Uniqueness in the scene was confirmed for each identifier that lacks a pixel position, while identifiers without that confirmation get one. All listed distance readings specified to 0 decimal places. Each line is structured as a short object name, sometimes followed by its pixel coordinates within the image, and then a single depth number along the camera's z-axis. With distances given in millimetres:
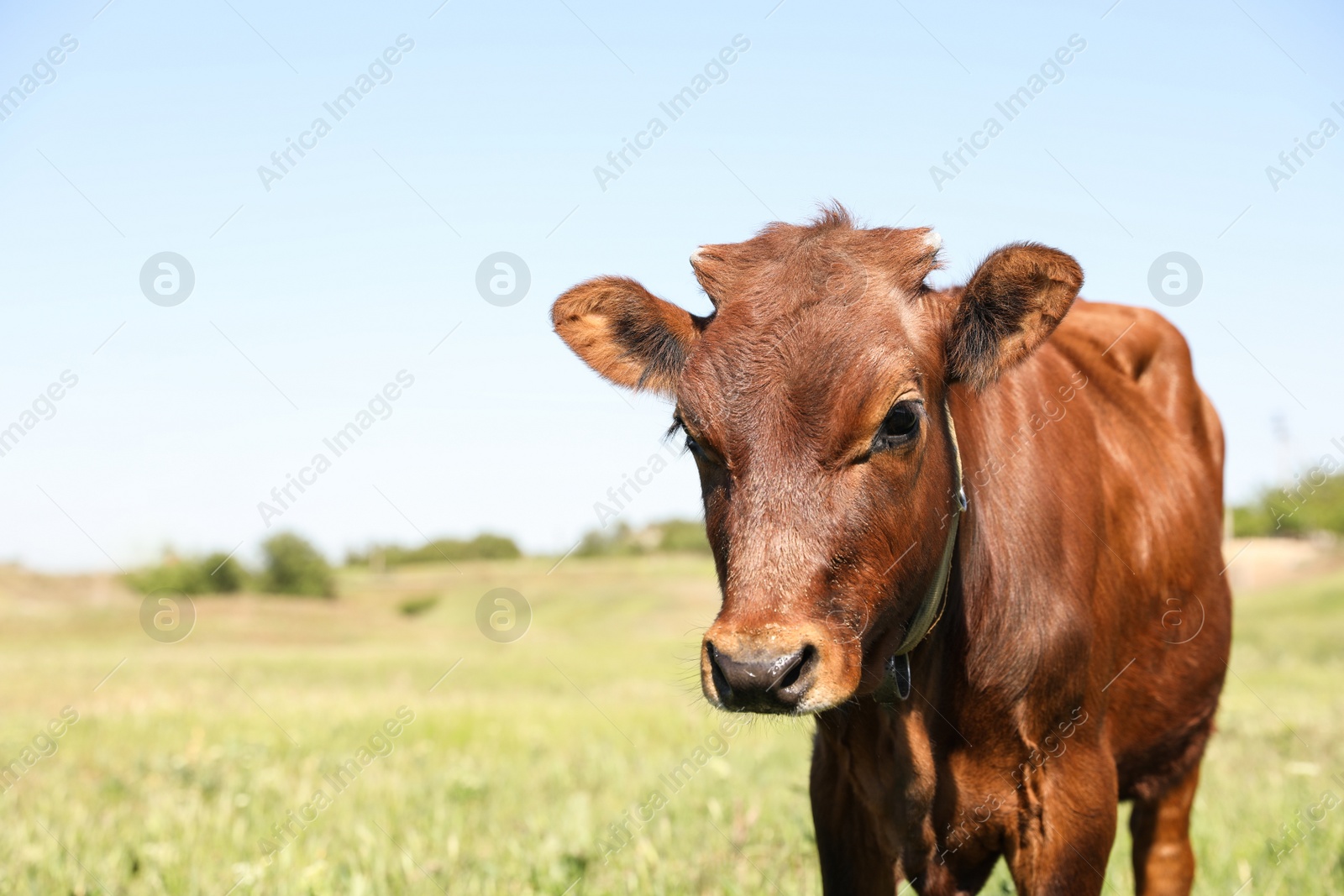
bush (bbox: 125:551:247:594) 59272
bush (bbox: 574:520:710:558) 86188
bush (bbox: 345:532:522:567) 80438
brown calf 2793
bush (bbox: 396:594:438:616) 59275
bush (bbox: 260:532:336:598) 62625
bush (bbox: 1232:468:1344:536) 57562
